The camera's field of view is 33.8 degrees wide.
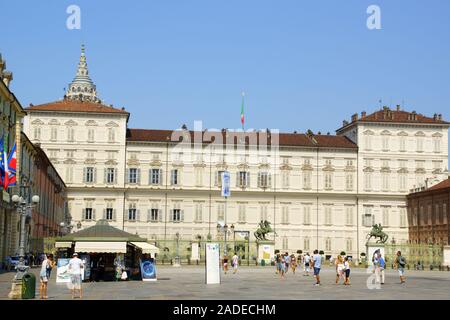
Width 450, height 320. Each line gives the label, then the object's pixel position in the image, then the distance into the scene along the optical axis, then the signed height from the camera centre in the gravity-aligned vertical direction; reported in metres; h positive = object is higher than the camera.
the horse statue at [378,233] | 65.94 +0.65
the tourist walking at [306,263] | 44.72 -1.40
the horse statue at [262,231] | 65.94 +0.74
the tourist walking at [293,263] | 47.84 -1.53
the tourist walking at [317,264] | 32.56 -1.08
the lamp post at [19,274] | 23.62 -1.19
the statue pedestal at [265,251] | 64.81 -1.02
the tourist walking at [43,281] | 24.17 -1.42
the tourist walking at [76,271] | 23.96 -1.07
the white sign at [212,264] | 29.92 -1.04
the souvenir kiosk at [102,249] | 33.59 -0.52
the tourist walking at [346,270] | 32.27 -1.30
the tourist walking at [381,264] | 31.98 -1.05
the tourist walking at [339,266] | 32.84 -1.18
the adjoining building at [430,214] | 78.62 +2.95
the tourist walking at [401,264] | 34.53 -1.09
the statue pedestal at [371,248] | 62.52 -0.64
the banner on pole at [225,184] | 68.38 +5.20
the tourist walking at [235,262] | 46.17 -1.42
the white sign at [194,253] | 67.50 -1.30
